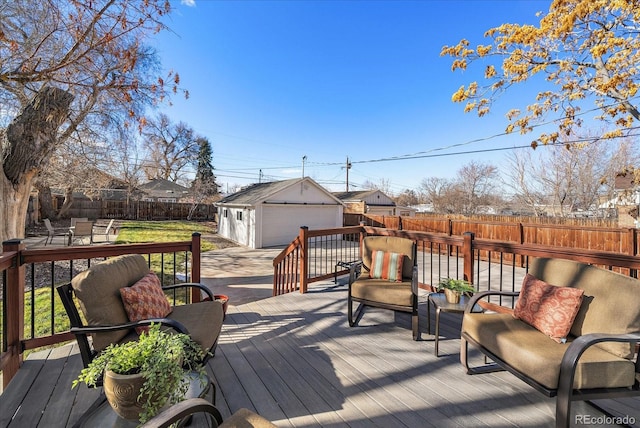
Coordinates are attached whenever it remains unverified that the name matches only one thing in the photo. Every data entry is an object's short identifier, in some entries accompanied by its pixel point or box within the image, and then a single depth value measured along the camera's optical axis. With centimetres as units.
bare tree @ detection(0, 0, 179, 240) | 400
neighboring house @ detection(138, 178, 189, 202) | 1952
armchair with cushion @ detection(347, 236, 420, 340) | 291
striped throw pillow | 341
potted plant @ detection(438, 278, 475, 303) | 270
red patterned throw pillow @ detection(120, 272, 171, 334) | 205
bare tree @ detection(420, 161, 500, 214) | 2395
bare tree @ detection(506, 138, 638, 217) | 1383
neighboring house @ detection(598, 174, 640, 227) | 898
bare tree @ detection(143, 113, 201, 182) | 2597
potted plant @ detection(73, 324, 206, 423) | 120
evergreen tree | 2892
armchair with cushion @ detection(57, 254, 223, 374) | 182
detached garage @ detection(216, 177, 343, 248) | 1321
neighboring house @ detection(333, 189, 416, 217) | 2092
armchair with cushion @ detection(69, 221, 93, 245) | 945
